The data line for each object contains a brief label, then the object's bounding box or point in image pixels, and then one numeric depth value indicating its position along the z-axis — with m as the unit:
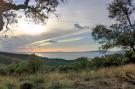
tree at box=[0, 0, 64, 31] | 6.58
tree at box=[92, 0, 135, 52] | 15.96
